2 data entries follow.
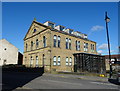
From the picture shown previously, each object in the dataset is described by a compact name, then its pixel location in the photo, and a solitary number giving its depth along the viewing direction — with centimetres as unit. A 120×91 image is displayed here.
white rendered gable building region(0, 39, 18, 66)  3017
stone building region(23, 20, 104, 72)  2050
